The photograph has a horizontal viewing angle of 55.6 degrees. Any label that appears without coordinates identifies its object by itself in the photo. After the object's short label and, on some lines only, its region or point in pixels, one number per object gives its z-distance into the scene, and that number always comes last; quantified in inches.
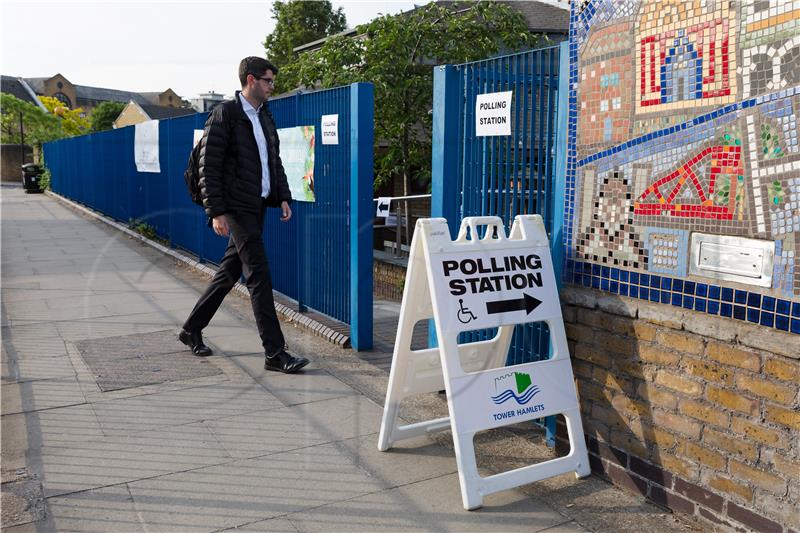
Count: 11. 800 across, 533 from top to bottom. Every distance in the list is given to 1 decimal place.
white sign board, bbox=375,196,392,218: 539.8
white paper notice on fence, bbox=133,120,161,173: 518.0
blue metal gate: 163.0
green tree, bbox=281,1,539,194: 542.9
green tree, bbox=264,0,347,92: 2272.4
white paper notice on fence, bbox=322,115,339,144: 249.9
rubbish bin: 1457.9
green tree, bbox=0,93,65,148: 2598.4
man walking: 213.3
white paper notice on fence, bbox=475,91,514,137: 172.9
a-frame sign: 140.2
